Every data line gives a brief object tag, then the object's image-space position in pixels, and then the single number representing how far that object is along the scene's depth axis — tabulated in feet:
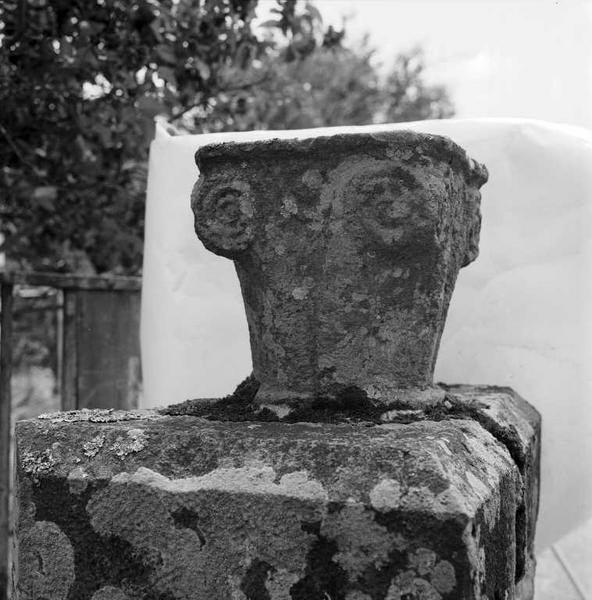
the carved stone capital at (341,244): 4.87
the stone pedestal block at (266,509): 3.90
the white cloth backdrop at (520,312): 7.30
